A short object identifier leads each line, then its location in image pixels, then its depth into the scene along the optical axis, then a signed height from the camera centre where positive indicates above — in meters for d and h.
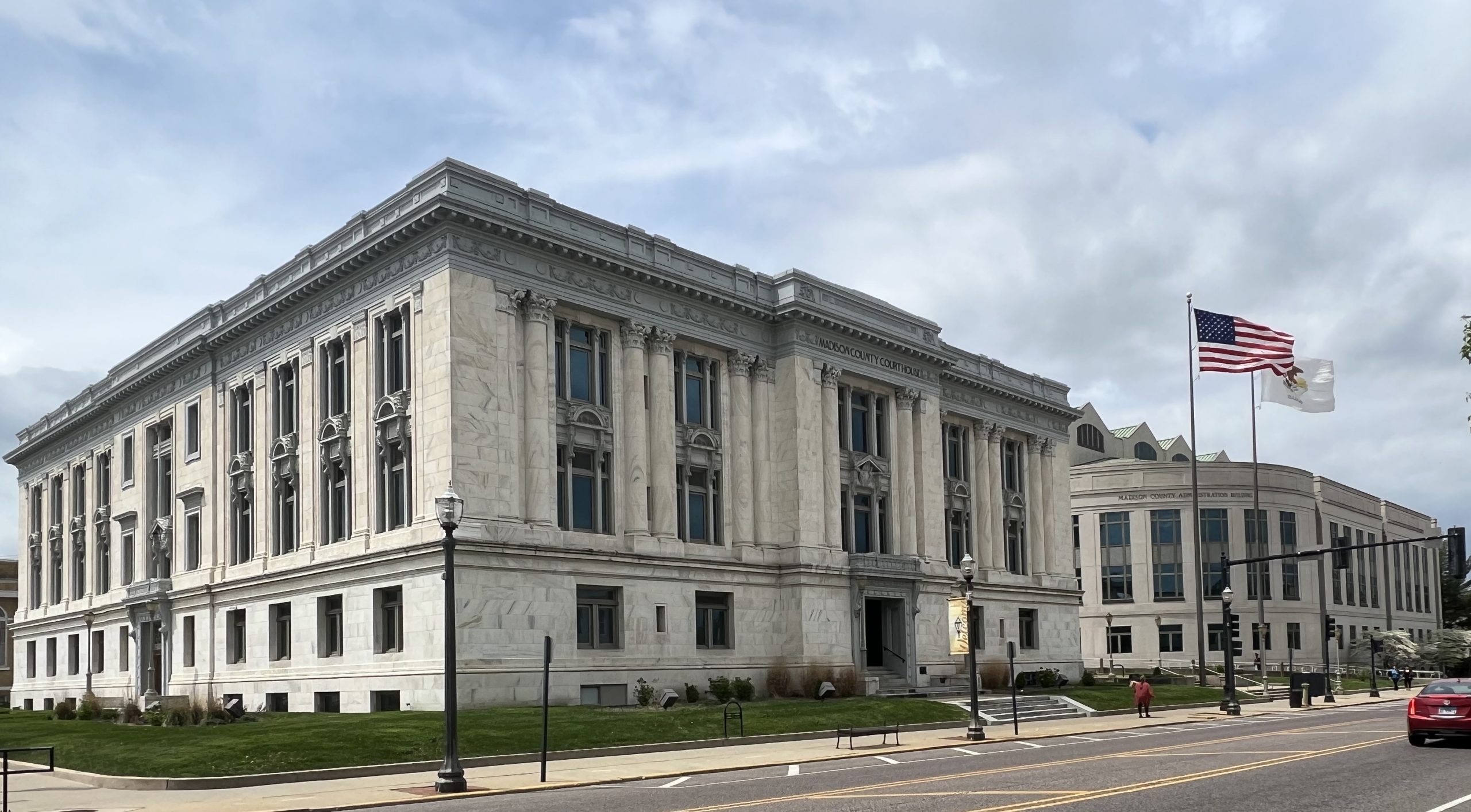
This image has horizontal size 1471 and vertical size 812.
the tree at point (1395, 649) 101.00 -9.86
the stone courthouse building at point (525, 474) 45.00 +2.62
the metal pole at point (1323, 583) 90.81 -4.50
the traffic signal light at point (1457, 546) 44.56 -0.96
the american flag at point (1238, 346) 61.16 +8.09
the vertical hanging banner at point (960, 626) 41.81 -2.99
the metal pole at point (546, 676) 26.89 -2.78
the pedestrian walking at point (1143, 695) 50.28 -6.33
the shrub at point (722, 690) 50.03 -5.70
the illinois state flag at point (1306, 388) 63.66 +6.31
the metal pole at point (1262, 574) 71.94 -3.65
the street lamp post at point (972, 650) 39.38 -3.67
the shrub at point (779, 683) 53.62 -5.90
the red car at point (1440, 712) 30.28 -4.40
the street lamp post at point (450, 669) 26.33 -2.56
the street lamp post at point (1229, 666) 53.47 -5.86
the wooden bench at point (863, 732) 36.51 -5.61
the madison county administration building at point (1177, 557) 98.56 -2.35
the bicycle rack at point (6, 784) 22.88 -3.96
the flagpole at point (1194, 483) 65.19 +1.96
